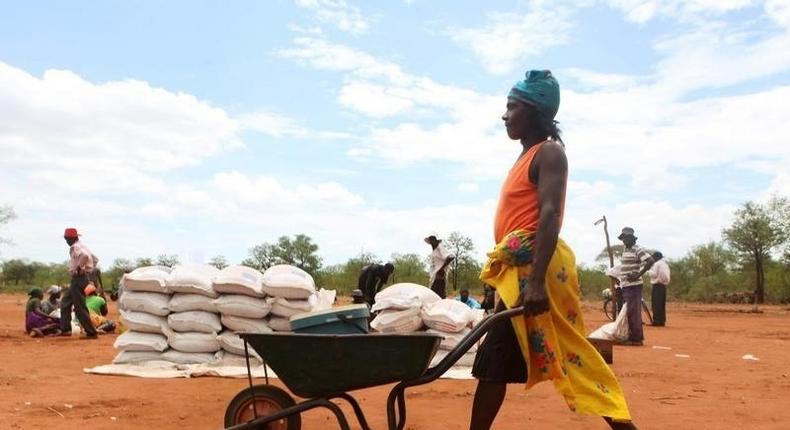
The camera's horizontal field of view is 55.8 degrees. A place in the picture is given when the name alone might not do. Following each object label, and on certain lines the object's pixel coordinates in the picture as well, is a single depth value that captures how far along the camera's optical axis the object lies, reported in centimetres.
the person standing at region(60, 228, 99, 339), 871
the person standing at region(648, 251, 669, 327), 1222
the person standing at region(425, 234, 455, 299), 966
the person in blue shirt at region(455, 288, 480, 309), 1062
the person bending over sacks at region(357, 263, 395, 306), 866
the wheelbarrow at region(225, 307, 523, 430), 274
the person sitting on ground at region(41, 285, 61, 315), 1059
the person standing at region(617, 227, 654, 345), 896
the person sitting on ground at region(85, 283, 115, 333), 1033
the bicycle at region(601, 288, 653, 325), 1498
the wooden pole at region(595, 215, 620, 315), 1119
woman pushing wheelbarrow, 278
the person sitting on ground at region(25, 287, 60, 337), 982
